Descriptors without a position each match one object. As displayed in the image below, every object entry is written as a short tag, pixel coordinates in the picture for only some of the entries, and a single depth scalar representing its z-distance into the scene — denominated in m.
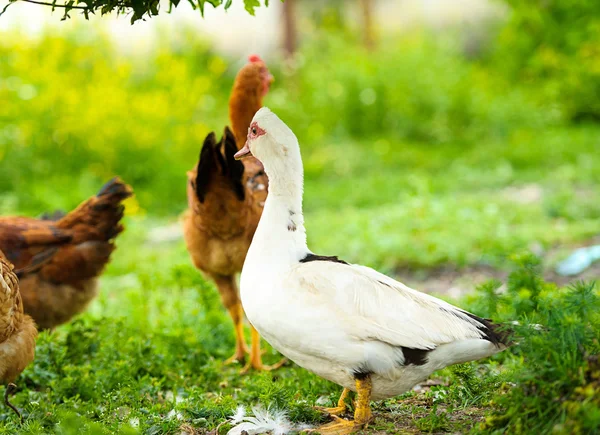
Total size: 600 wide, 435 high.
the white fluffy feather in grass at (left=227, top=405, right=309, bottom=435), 6.35
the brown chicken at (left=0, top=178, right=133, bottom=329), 10.37
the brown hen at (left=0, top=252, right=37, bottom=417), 7.46
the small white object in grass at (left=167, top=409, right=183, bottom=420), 6.90
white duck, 6.11
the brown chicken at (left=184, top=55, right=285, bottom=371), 9.29
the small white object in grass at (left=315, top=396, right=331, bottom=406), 7.60
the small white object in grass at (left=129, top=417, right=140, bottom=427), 6.80
